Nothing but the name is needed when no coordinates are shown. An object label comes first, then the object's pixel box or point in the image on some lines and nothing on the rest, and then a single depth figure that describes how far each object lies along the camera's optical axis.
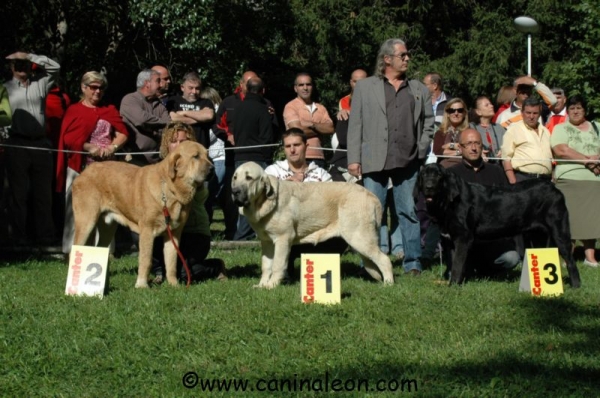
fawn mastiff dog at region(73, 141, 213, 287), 8.11
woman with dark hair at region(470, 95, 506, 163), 11.15
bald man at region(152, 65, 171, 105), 11.33
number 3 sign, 7.77
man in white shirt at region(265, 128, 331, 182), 9.09
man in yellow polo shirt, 10.62
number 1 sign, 7.28
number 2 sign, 7.62
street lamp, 17.12
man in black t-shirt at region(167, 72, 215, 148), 11.35
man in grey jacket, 9.33
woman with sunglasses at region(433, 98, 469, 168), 10.90
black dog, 8.39
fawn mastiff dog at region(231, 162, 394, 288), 8.14
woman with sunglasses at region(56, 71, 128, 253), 10.30
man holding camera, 10.80
